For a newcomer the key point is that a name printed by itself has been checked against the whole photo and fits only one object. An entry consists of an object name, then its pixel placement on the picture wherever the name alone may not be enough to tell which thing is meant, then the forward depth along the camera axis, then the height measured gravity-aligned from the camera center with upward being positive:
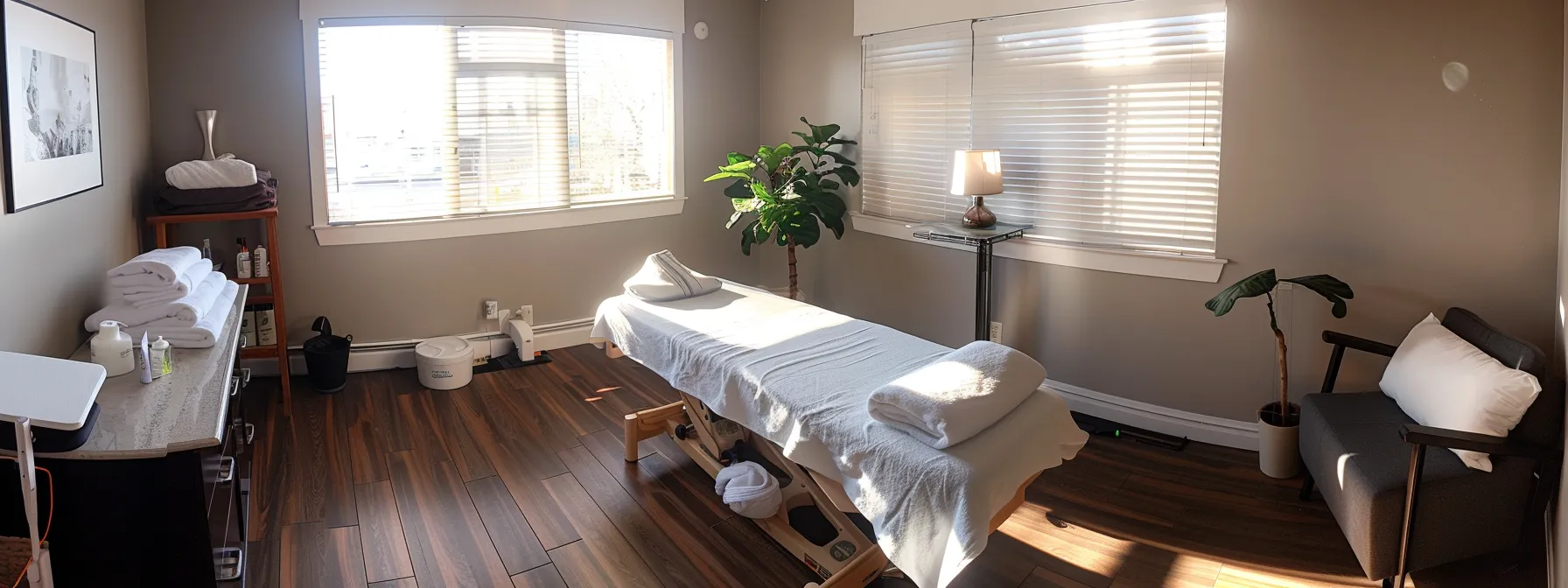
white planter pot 3.29 -0.92
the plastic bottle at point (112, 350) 2.34 -0.40
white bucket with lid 4.32 -0.82
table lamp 3.86 +0.05
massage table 2.25 -0.66
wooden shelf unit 3.70 -0.37
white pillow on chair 2.45 -0.55
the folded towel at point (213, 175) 3.71 +0.04
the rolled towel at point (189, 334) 2.62 -0.41
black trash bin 4.18 -0.77
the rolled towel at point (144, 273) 2.68 -0.25
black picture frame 2.38 +0.17
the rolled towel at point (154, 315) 2.64 -0.36
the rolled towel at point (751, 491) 2.95 -0.96
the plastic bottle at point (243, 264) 3.99 -0.33
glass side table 3.87 -0.22
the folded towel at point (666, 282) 3.65 -0.37
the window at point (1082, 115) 3.53 +0.29
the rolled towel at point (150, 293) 2.69 -0.31
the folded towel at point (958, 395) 2.31 -0.53
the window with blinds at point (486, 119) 4.35 +0.33
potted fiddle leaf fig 4.66 -0.03
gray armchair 2.44 -0.80
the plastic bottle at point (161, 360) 2.38 -0.43
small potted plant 3.11 -0.79
